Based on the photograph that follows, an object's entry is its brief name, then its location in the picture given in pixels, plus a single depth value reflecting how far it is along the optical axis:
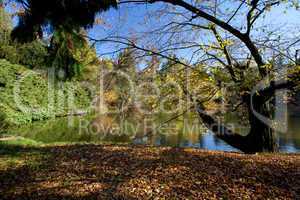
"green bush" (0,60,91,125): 16.64
